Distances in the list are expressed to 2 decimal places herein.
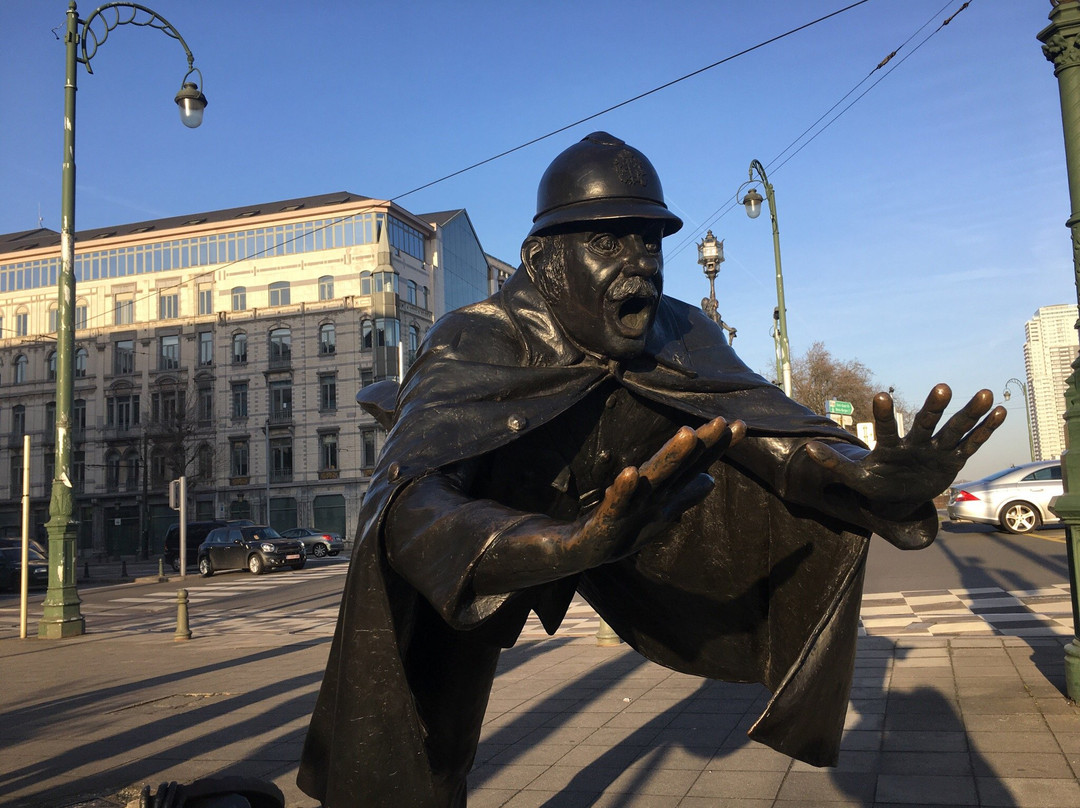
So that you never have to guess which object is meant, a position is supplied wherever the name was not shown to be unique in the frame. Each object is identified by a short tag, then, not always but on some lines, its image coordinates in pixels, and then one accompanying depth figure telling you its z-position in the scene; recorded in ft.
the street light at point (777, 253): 65.48
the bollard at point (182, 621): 44.14
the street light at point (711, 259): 47.60
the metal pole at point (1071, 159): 21.81
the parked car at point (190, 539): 112.27
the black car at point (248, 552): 90.27
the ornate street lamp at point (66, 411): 44.24
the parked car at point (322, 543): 112.78
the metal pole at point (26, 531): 43.62
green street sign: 57.13
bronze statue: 6.42
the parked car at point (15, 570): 81.20
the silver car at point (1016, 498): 67.62
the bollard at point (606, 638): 34.37
